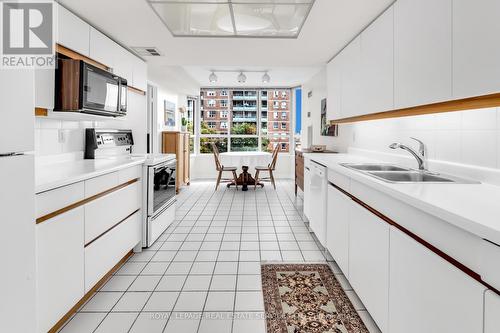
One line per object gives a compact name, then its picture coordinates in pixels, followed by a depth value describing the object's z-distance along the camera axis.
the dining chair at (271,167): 6.84
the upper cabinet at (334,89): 3.73
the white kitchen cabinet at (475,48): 1.35
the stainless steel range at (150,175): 3.14
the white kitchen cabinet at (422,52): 1.68
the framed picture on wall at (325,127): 4.72
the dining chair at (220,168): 6.65
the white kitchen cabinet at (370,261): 1.61
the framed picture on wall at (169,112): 6.63
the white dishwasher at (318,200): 2.97
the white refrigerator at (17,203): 1.18
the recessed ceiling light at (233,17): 2.57
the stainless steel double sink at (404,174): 1.92
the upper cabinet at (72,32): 2.47
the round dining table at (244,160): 6.52
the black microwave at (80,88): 2.35
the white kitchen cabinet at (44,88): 2.17
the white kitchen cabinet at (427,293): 0.97
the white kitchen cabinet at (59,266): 1.61
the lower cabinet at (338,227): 2.31
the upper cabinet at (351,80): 3.05
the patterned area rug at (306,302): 1.87
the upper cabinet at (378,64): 2.37
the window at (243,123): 8.59
